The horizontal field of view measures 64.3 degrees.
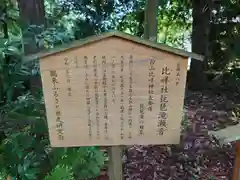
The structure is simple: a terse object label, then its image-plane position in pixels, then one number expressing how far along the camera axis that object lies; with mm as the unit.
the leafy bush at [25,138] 1312
